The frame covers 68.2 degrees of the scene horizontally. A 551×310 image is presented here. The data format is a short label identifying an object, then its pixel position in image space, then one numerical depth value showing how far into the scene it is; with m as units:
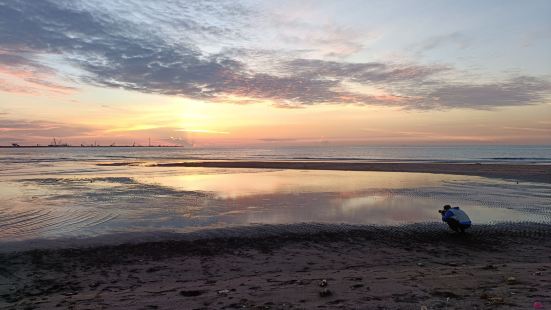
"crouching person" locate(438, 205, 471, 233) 13.99
